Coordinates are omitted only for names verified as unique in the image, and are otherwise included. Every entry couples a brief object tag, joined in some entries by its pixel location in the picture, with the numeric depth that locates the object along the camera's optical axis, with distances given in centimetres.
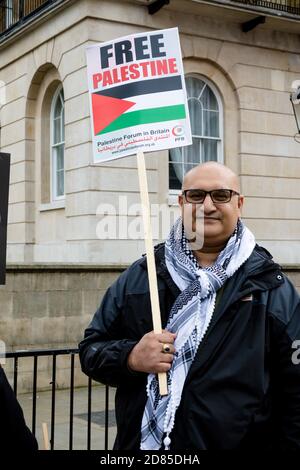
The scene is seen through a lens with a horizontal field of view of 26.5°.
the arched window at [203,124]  1488
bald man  273
